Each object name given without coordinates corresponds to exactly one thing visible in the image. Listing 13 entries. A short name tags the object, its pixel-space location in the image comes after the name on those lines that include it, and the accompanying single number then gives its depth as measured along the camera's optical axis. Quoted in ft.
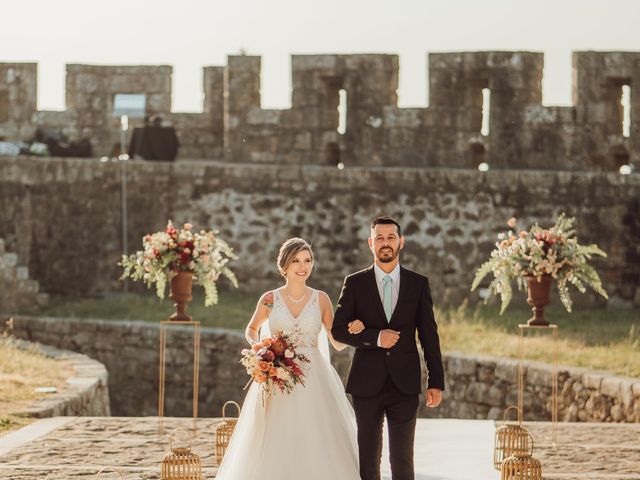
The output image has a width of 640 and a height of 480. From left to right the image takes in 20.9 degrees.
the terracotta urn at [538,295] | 52.11
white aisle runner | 45.09
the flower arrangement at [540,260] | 51.47
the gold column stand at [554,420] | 48.73
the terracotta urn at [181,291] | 53.10
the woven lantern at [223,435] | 45.34
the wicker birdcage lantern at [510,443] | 45.93
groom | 35.35
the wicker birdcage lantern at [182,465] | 40.09
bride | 37.65
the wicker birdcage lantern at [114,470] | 41.40
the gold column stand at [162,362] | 49.92
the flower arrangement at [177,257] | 52.95
